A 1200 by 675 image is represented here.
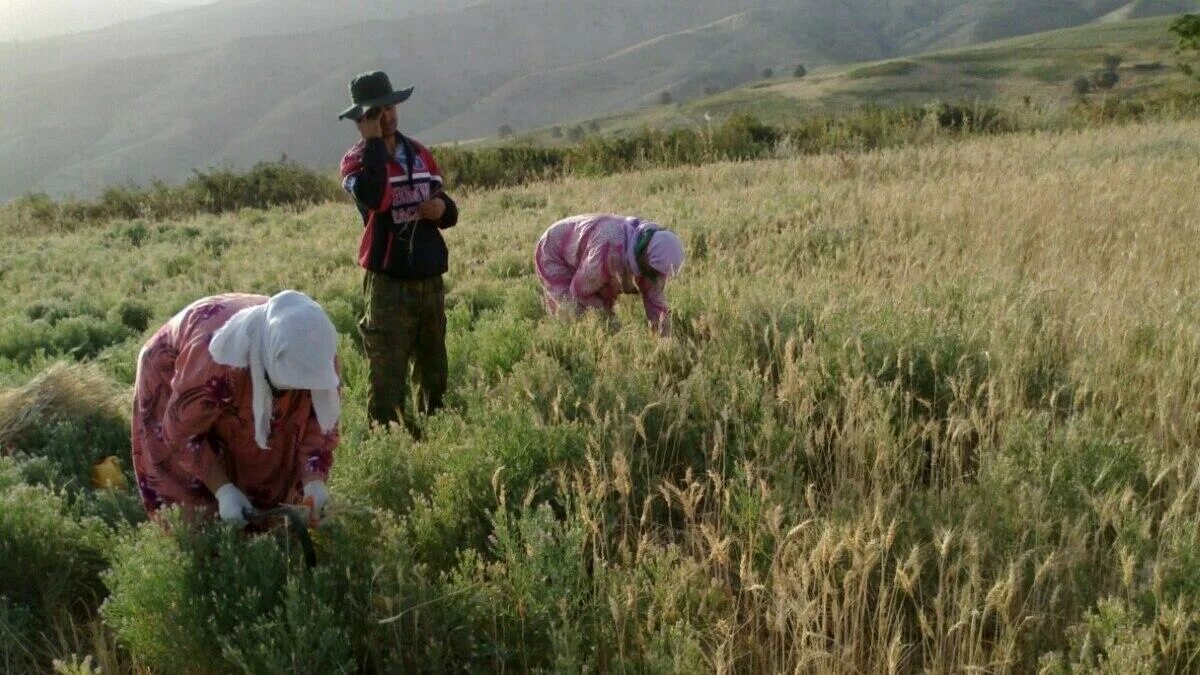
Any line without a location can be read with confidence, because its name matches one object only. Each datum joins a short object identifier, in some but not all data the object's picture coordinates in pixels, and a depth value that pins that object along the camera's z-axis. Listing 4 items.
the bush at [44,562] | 2.94
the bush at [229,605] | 2.28
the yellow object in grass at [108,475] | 3.99
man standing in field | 4.13
